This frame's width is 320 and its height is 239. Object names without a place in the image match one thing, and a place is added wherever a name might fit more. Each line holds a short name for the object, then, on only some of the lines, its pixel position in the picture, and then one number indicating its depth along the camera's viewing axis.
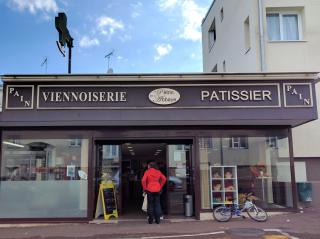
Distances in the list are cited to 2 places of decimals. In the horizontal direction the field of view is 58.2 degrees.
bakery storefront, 8.19
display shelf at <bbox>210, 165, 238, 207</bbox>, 8.63
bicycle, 7.84
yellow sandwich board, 8.56
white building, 9.99
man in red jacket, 7.88
